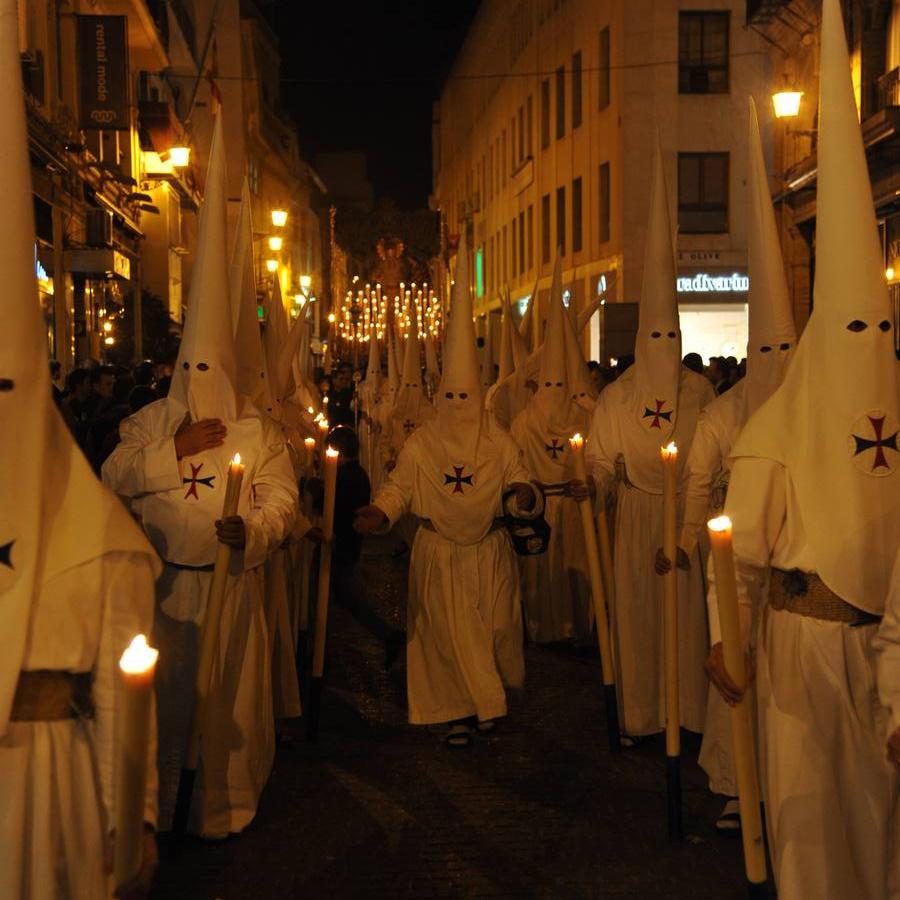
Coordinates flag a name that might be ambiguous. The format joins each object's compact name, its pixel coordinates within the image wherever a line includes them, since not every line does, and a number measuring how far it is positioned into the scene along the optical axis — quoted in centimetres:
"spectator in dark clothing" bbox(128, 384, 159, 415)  873
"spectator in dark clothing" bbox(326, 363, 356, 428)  1961
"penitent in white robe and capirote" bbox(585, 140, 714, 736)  766
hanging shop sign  2064
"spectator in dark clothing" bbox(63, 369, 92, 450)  1092
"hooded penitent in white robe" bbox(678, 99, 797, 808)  634
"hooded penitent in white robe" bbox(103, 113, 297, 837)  602
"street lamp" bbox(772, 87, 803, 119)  1970
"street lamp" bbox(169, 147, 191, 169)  2442
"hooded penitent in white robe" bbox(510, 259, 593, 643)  1063
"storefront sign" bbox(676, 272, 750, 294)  3055
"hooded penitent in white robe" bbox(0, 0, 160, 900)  335
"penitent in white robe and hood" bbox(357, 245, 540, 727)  772
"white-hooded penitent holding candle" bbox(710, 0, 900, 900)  445
